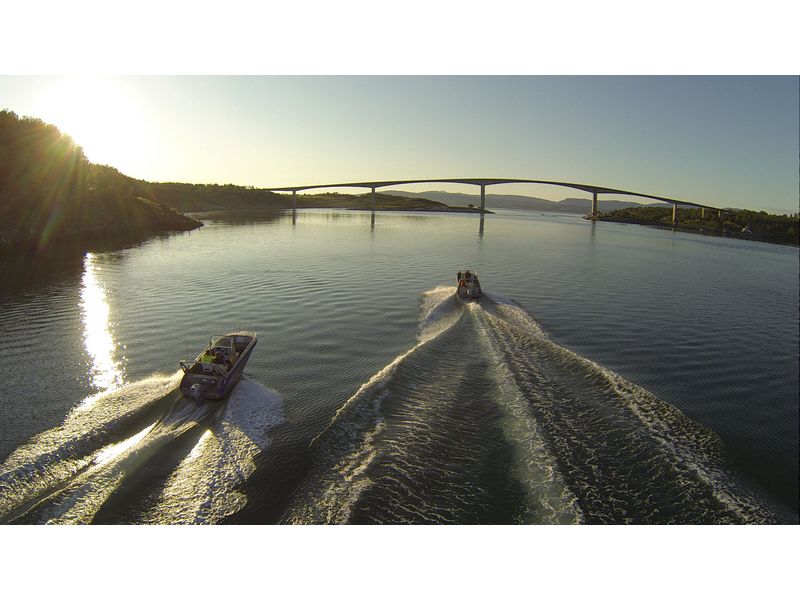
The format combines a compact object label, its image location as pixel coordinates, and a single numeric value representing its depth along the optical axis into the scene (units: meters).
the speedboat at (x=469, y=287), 32.56
